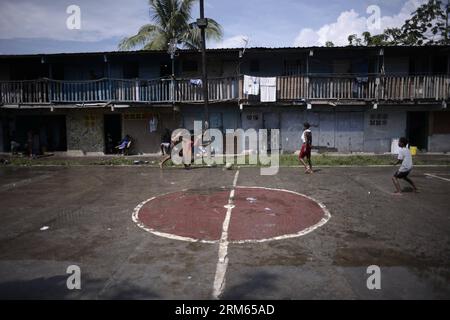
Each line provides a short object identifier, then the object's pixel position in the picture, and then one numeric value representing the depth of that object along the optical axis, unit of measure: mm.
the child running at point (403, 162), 10008
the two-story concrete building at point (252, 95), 19031
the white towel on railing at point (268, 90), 18969
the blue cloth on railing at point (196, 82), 19531
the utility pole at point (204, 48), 15328
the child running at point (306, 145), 13383
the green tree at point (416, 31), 28188
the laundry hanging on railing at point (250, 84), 18766
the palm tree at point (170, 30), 24317
